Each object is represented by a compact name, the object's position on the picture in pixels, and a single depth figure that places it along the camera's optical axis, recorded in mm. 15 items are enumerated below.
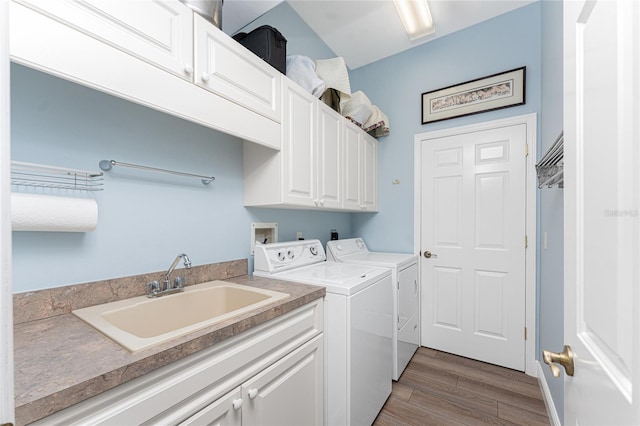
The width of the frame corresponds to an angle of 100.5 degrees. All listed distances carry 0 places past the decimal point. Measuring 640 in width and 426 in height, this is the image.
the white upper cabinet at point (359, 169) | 2393
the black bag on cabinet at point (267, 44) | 1605
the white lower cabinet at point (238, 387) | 689
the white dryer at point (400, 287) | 2129
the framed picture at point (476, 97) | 2330
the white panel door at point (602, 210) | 398
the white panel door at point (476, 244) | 2318
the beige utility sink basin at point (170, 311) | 872
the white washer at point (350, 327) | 1436
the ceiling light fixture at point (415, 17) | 2087
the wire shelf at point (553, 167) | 1213
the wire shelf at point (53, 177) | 961
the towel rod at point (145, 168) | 1165
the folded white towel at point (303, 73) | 1896
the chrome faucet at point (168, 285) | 1279
